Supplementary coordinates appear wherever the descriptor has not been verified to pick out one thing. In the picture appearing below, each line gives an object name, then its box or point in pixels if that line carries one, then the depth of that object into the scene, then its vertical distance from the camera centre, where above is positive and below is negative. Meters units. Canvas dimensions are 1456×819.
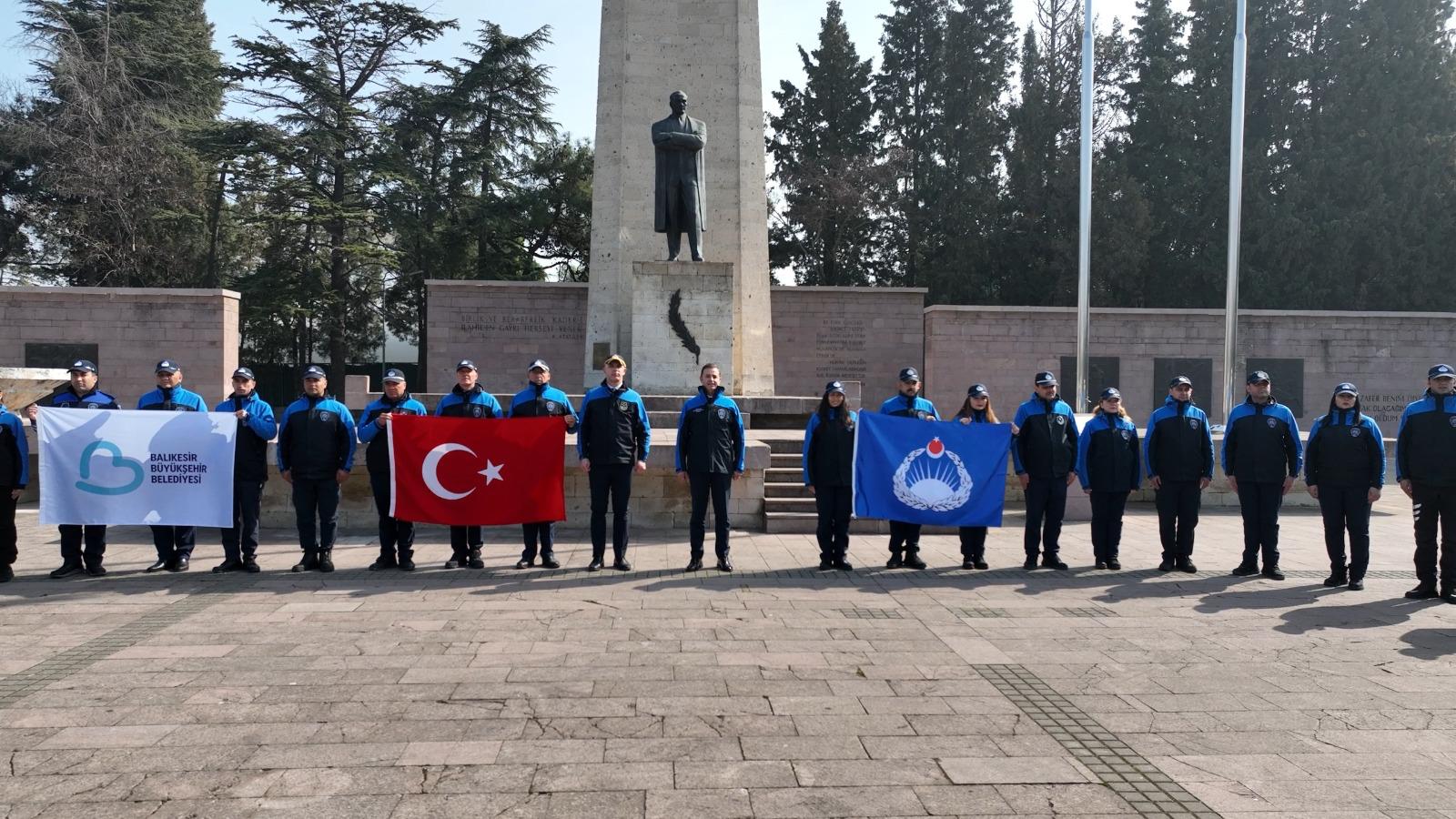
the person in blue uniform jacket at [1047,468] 8.40 -0.72
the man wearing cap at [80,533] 7.80 -1.37
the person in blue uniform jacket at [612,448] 8.09 -0.60
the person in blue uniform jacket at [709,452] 8.12 -0.62
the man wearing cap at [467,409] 8.30 -0.30
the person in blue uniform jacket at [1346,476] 7.71 -0.70
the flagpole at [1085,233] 17.53 +2.91
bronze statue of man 13.73 +3.01
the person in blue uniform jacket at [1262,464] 8.13 -0.65
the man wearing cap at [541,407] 8.30 -0.27
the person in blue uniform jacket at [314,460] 7.93 -0.73
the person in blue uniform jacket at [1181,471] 8.38 -0.74
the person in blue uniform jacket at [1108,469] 8.42 -0.73
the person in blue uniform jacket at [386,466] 8.12 -0.80
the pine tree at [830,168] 36.75 +8.51
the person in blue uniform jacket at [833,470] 8.25 -0.78
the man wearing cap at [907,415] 8.44 -0.29
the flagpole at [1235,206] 17.23 +3.40
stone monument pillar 16.25 +4.20
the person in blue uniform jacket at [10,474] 7.60 -0.86
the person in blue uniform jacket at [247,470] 7.94 -0.83
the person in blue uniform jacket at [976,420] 8.48 -0.34
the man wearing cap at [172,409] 8.04 -0.33
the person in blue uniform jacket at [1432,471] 7.28 -0.62
